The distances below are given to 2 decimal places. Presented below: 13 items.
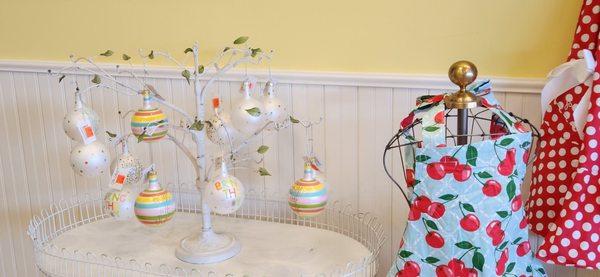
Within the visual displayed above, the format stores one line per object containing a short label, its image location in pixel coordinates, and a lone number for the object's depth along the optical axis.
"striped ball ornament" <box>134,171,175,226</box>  1.37
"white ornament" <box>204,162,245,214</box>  1.33
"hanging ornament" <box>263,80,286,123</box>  1.46
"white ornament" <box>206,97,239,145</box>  1.47
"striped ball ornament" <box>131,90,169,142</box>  1.35
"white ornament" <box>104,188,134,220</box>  1.42
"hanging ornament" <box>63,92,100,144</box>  1.43
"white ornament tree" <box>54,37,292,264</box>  1.39
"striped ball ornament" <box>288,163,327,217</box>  1.40
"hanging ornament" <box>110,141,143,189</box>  1.43
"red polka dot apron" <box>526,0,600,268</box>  1.19
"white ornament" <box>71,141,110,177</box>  1.43
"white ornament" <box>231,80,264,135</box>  1.38
